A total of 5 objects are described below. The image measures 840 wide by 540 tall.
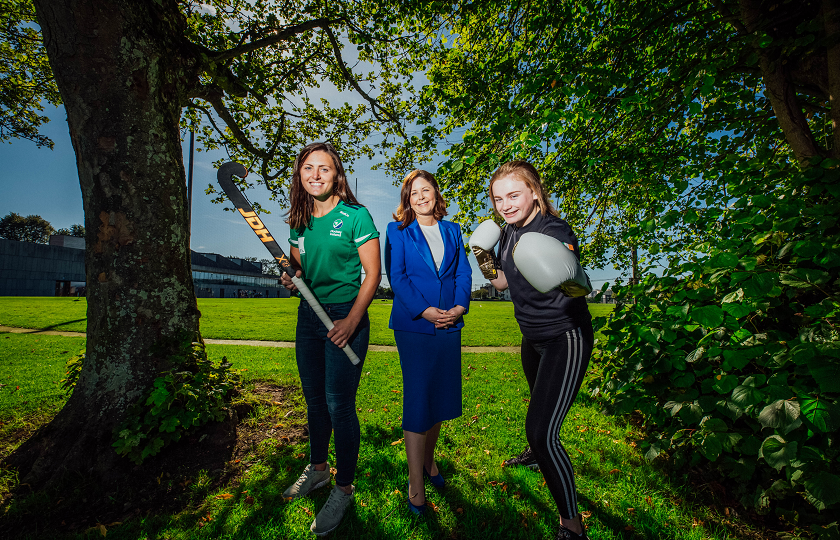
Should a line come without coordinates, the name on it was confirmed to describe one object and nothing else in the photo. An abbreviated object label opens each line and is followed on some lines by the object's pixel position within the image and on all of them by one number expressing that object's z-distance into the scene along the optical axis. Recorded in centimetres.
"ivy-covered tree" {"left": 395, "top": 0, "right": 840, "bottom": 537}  169
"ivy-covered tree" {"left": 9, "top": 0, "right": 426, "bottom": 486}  249
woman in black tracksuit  170
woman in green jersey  197
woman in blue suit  198
